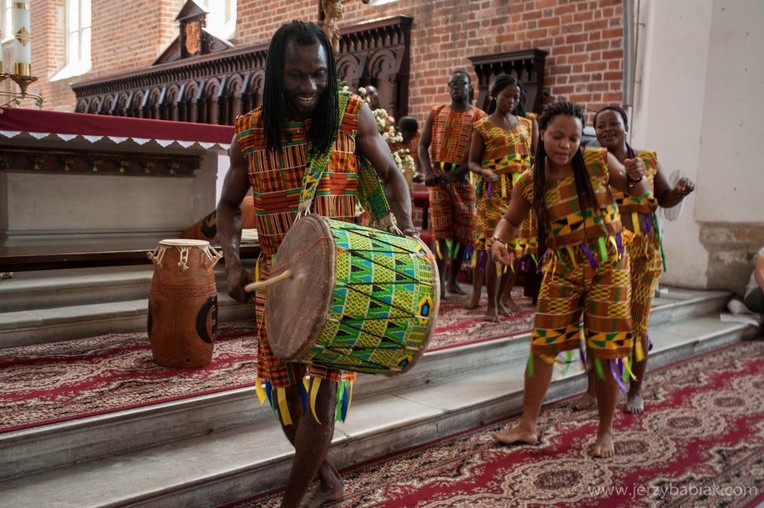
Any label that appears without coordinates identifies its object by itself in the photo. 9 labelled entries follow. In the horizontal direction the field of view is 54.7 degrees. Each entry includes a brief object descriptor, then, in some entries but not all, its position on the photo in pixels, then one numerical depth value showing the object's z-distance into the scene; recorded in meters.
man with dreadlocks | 2.15
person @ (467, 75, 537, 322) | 5.05
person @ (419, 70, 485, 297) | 5.46
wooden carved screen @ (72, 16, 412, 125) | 8.44
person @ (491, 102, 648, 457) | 3.10
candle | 4.16
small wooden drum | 3.37
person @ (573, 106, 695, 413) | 3.59
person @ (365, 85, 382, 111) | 6.20
